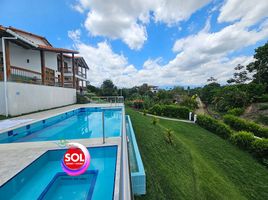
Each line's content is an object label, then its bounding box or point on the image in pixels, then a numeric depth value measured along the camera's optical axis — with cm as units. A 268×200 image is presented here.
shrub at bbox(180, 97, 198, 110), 1467
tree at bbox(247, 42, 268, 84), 1492
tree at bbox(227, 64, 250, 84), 2112
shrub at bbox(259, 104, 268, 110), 1004
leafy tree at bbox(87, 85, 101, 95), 2380
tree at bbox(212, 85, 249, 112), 1204
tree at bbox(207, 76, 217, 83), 2672
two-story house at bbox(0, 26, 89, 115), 632
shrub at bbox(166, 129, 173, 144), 496
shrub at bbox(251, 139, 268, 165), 466
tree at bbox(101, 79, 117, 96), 2232
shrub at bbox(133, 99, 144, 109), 1496
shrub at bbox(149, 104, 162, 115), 1269
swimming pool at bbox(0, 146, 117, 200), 197
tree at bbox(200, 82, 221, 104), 1744
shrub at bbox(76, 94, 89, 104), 1374
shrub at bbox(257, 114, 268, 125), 898
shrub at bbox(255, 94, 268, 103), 1115
